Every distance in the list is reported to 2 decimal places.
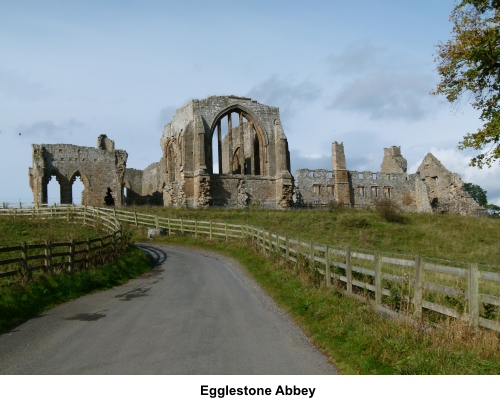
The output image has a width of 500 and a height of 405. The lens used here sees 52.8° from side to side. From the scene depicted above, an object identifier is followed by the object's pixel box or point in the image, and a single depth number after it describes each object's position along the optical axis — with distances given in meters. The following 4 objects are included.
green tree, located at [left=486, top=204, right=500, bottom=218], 95.13
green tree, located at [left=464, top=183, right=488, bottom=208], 94.81
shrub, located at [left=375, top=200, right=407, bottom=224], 38.78
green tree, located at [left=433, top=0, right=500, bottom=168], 14.20
